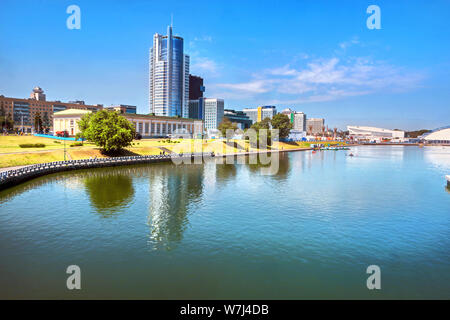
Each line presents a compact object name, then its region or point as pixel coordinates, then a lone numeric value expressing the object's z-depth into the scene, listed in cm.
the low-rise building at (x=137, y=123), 15675
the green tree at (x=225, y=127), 16938
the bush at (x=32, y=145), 9178
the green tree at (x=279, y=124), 19762
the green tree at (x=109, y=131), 9300
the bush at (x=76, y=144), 10414
